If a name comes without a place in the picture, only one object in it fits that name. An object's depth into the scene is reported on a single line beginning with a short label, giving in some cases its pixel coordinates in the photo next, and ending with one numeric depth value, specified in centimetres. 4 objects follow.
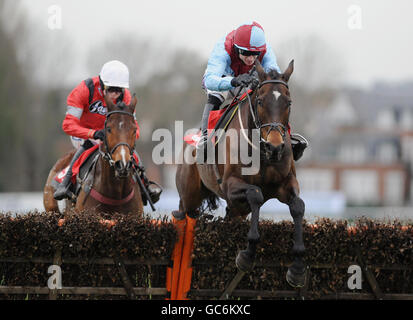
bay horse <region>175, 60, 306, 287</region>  1040
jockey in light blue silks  1185
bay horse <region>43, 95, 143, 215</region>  1215
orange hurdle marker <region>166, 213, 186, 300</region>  1120
